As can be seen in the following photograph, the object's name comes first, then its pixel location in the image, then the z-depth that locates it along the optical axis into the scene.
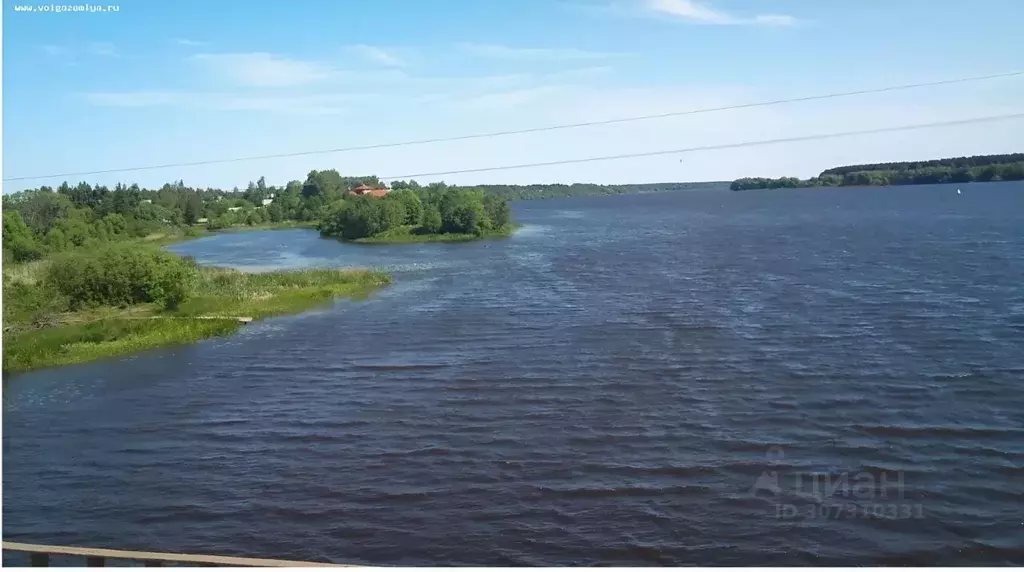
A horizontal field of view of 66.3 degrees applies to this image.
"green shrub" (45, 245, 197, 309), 37.28
